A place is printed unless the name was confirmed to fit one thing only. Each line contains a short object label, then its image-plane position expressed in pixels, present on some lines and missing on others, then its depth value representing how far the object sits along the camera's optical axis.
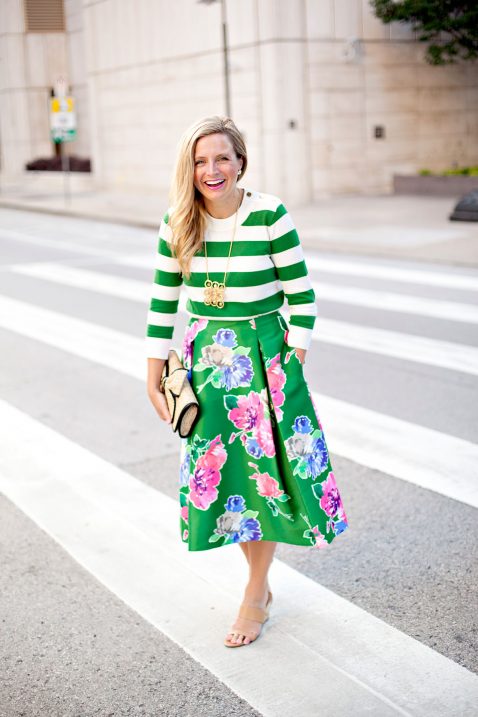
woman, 3.50
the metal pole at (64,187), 25.76
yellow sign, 23.66
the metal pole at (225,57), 21.48
